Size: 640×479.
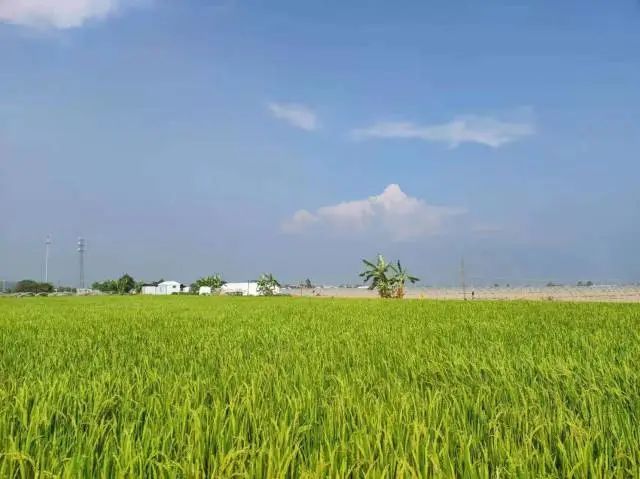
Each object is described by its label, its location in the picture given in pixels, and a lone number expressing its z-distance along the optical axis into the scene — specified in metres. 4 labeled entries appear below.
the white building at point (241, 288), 74.94
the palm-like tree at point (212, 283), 77.56
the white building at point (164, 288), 82.63
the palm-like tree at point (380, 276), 34.75
